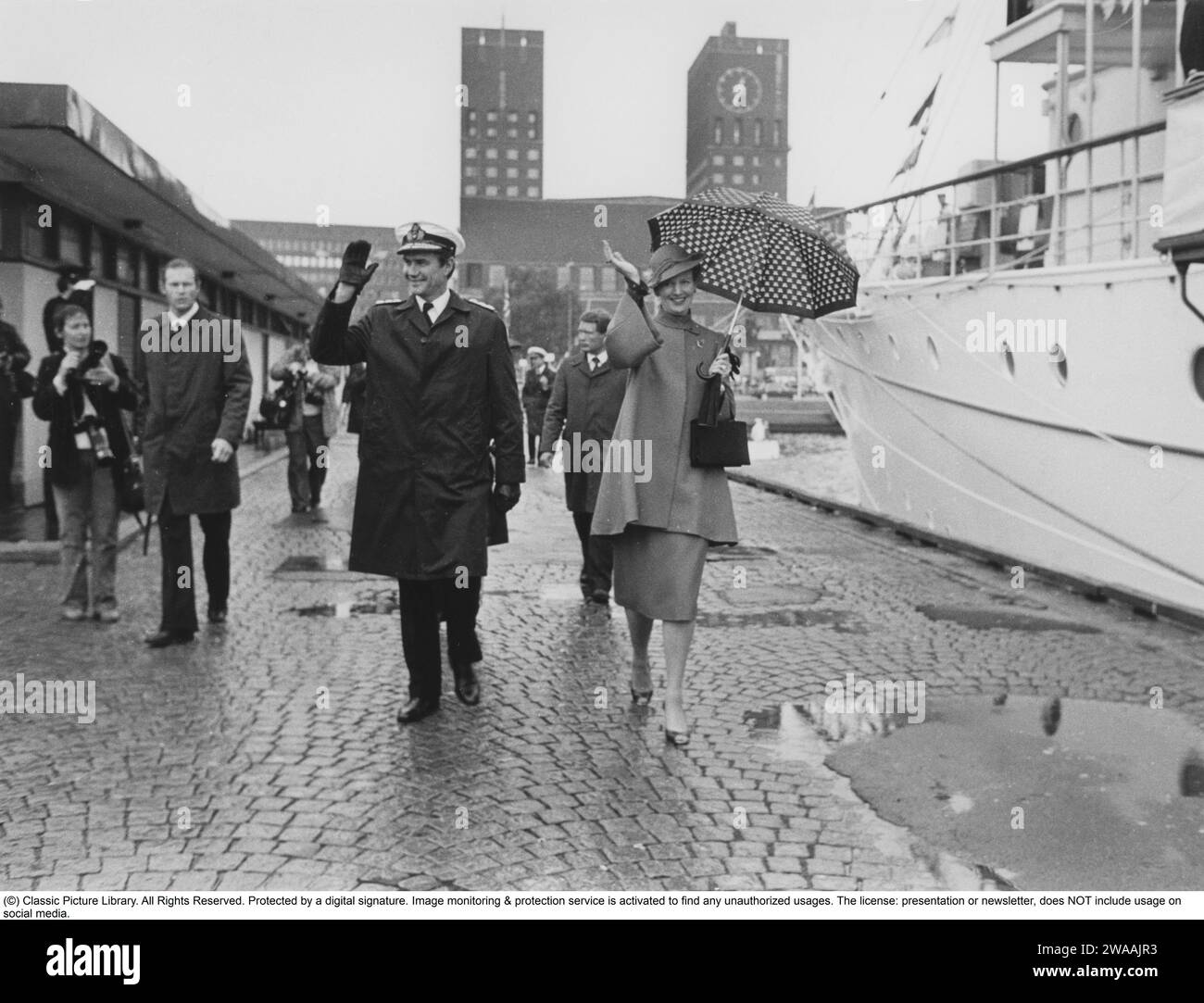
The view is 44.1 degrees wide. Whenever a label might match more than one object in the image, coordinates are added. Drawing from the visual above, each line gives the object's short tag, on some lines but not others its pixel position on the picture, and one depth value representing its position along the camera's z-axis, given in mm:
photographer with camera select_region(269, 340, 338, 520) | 14984
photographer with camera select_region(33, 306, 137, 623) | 8062
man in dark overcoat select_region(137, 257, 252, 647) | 7770
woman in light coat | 5820
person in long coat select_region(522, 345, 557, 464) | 23953
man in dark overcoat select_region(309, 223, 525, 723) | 5891
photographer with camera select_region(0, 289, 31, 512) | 10391
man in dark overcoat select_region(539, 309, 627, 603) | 9109
